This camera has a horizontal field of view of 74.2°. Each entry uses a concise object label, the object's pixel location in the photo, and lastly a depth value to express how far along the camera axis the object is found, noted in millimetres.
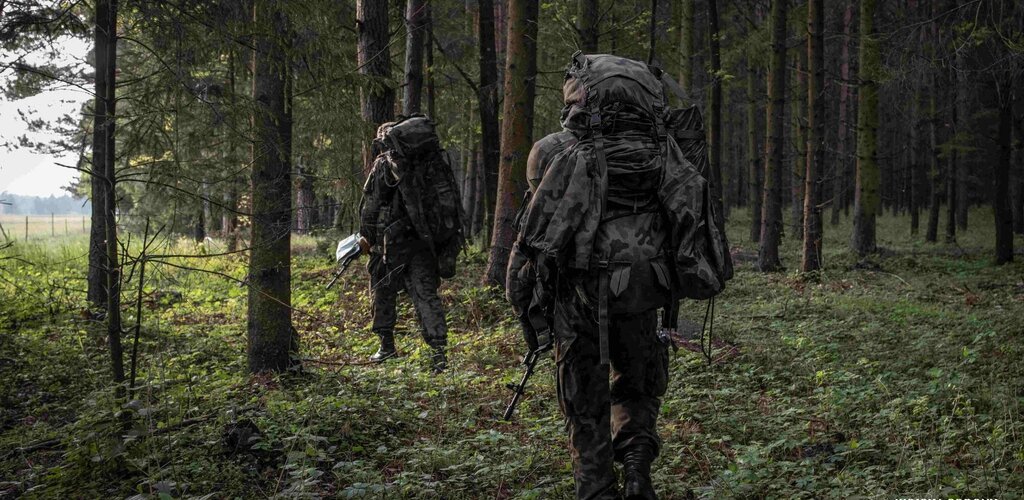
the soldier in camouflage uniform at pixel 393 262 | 7512
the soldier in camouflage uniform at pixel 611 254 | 3557
